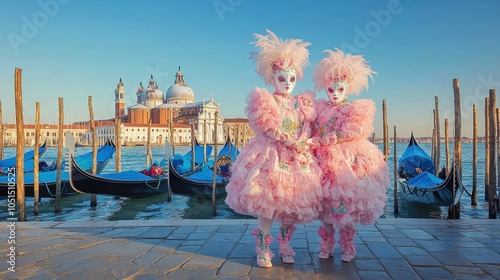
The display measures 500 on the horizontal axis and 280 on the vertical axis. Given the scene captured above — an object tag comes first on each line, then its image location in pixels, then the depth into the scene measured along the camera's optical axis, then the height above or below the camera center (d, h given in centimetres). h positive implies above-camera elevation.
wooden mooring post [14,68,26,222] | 493 +1
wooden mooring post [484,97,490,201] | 682 +9
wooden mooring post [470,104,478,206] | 746 -26
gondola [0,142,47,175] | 934 -65
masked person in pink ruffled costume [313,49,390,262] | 225 -13
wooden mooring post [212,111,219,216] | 675 -88
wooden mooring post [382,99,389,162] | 702 +18
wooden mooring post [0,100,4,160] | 1051 -2
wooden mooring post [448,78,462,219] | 451 -2
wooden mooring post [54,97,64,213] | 648 -26
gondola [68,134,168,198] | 661 -81
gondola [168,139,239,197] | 756 -84
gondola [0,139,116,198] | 746 -85
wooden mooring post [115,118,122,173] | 909 -18
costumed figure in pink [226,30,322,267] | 218 -14
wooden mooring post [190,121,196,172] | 1100 -35
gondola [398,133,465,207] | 567 -73
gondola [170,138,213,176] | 1037 -70
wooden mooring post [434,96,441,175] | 800 -5
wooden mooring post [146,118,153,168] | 1182 -44
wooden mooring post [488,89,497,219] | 484 -42
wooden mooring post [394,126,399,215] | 661 -100
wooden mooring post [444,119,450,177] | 692 -10
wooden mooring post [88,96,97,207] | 789 -14
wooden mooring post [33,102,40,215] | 607 -59
